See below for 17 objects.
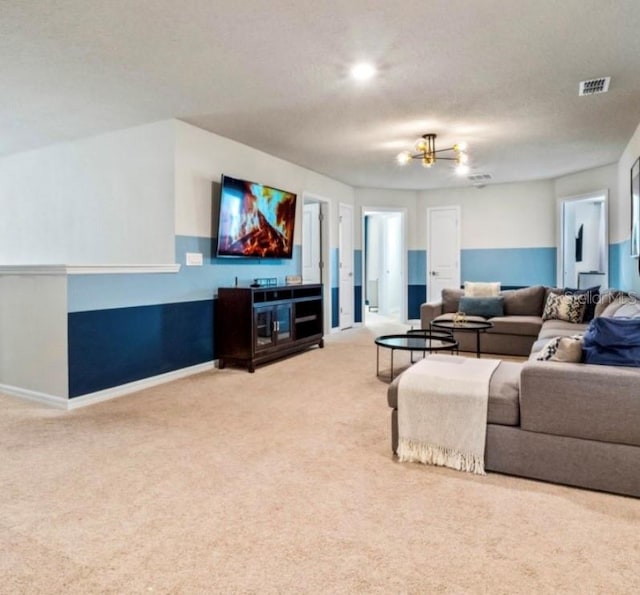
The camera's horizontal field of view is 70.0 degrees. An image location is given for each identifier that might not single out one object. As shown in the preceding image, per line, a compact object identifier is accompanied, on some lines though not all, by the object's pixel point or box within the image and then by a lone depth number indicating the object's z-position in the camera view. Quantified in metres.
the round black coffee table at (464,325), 4.66
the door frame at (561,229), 6.85
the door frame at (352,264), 7.71
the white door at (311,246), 7.35
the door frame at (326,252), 7.28
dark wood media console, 4.71
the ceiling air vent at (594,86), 3.52
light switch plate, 4.62
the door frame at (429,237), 8.42
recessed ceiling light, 3.25
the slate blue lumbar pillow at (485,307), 5.95
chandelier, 4.96
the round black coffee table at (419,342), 3.94
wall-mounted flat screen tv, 4.88
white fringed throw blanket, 2.38
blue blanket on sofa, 2.28
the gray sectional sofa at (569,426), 2.12
